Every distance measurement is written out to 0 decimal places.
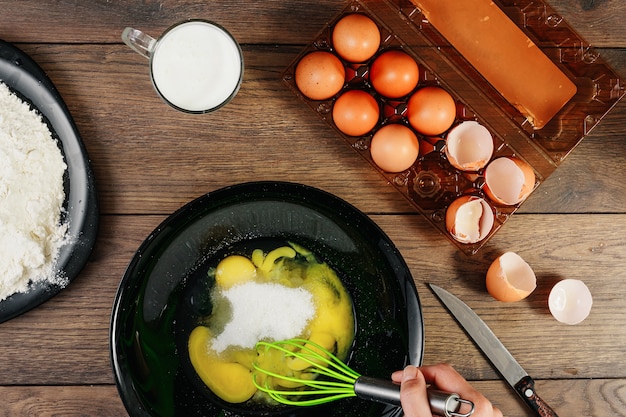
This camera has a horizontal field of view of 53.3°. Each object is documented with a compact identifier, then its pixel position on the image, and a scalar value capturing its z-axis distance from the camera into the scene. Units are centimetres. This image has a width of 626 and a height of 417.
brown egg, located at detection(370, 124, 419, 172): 93
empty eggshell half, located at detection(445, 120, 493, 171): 96
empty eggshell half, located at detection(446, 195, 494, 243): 95
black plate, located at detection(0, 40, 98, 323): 93
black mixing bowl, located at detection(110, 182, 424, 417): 92
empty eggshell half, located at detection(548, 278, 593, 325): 101
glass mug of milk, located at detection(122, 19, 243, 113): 93
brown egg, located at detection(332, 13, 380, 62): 94
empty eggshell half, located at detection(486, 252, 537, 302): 97
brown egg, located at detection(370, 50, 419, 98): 94
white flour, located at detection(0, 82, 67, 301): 92
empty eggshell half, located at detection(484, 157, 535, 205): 96
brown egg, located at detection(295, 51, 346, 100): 94
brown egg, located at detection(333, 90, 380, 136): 94
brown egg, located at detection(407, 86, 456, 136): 94
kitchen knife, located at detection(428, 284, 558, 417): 99
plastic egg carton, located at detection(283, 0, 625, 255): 98
